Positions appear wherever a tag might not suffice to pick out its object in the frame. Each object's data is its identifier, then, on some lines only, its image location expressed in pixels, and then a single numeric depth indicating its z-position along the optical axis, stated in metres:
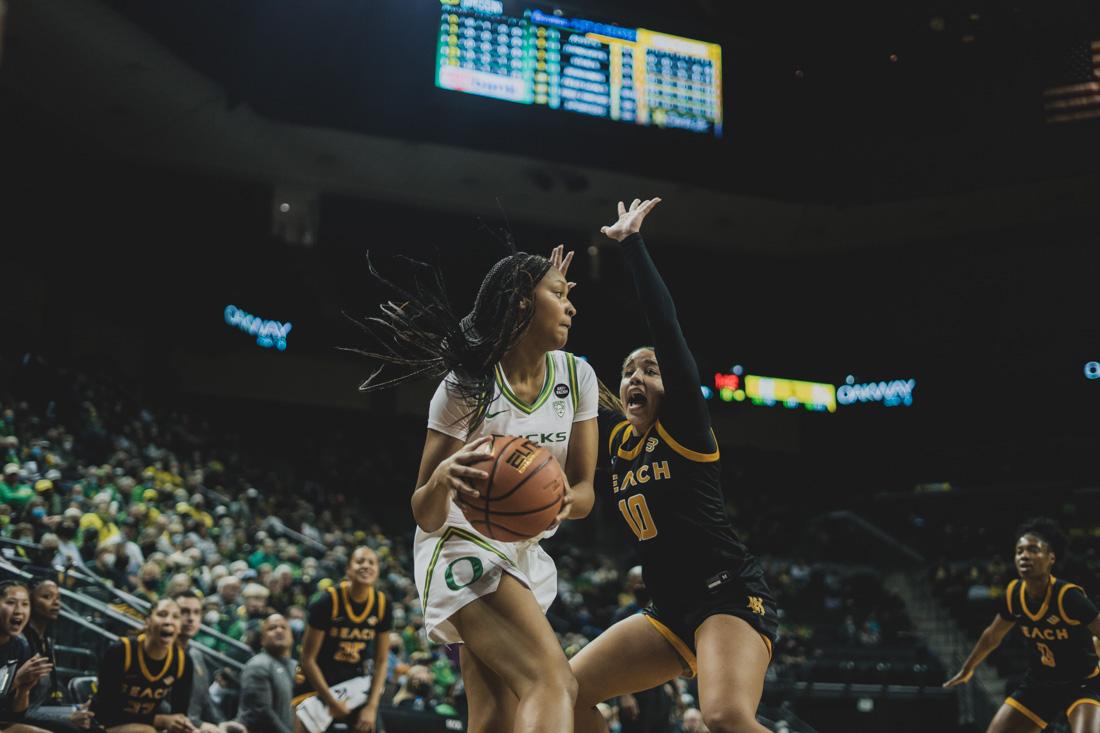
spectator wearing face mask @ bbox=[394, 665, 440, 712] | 9.27
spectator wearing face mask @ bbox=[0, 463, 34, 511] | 10.78
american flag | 18.09
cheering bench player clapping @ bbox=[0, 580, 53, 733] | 6.05
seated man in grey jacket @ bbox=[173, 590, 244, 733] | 7.15
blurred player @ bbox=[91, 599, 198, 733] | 6.60
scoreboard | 15.80
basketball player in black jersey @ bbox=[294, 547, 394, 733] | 7.04
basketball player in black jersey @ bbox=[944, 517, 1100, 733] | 6.93
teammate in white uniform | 3.54
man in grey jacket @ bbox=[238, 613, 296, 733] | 7.55
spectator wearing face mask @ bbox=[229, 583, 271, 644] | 9.69
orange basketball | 3.38
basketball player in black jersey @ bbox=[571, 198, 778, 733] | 3.97
